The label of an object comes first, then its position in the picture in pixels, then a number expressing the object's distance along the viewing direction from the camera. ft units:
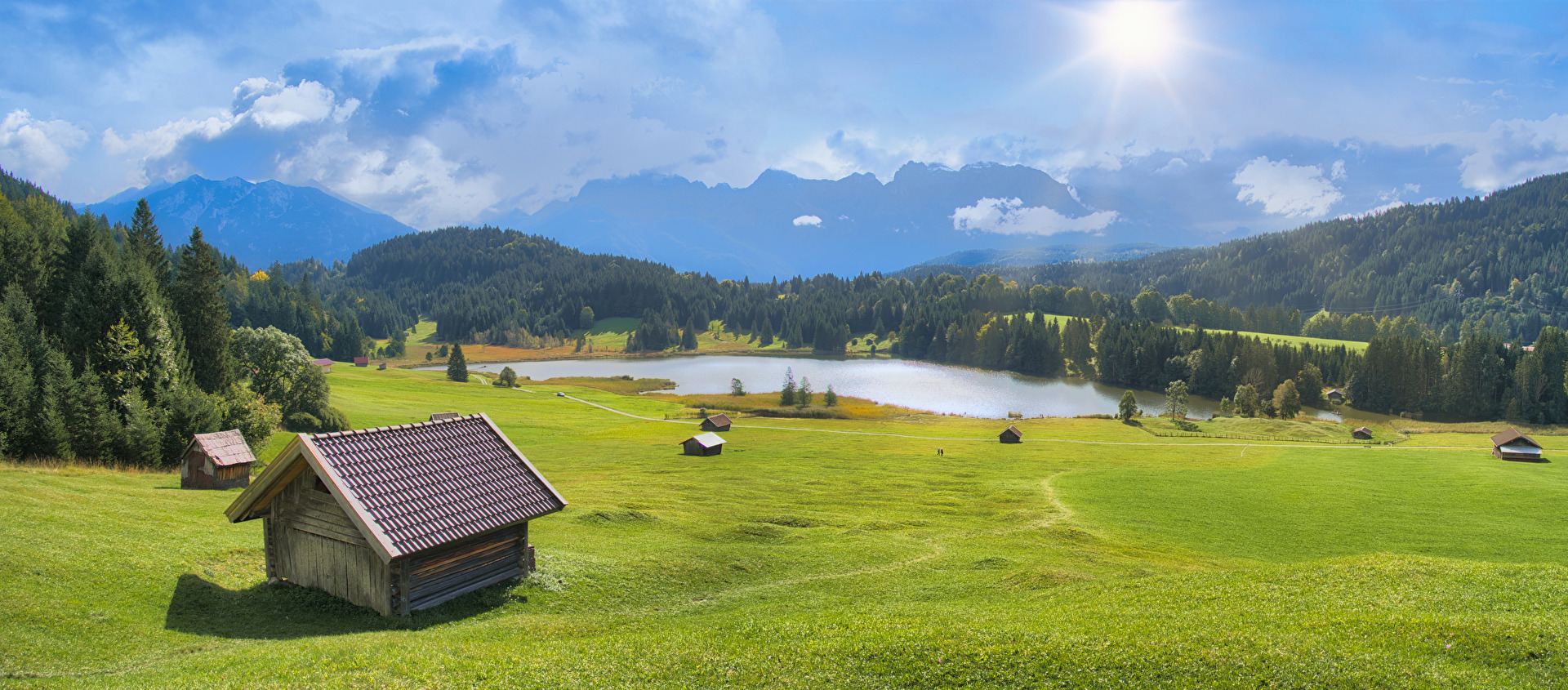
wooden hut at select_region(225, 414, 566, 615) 56.03
